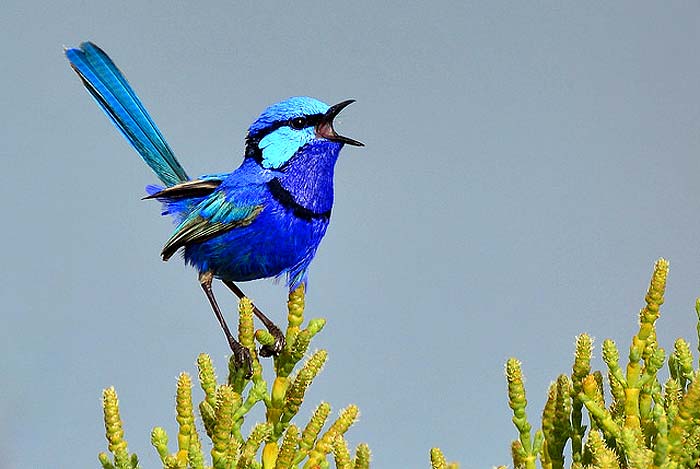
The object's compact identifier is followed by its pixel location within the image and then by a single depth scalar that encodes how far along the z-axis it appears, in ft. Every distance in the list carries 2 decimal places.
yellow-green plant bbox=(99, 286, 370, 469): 16.28
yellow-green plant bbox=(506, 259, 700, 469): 15.92
